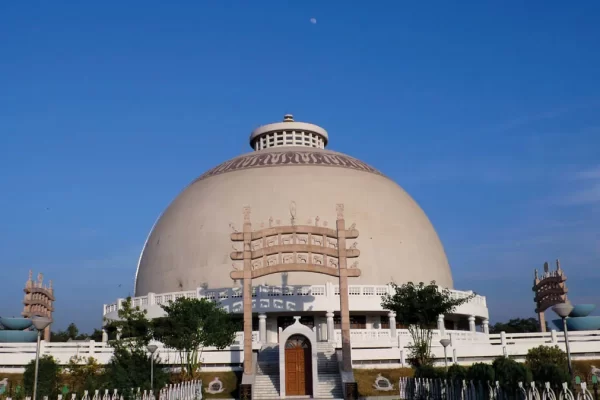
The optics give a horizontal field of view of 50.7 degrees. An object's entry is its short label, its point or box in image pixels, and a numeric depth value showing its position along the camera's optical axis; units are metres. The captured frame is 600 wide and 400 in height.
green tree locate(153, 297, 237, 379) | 26.98
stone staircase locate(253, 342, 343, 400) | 25.86
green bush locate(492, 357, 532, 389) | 15.35
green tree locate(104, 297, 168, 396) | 22.80
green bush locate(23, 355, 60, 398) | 24.22
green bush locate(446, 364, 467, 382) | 18.96
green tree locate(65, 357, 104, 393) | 27.62
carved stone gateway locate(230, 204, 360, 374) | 27.38
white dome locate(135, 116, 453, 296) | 39.88
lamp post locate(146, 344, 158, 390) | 22.13
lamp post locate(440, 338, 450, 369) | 25.49
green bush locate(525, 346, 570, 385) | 28.23
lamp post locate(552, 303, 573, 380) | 20.64
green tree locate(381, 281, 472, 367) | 29.39
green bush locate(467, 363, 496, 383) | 16.81
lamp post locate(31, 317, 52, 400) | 19.06
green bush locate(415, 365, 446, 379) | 21.23
